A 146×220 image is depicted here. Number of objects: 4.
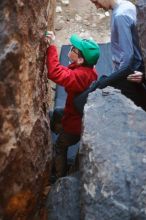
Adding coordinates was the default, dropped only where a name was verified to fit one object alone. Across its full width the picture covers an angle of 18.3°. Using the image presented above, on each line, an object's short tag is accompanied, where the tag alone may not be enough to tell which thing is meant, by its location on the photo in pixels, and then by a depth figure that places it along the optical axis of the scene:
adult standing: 2.71
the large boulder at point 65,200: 2.23
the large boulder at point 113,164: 2.01
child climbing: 2.58
